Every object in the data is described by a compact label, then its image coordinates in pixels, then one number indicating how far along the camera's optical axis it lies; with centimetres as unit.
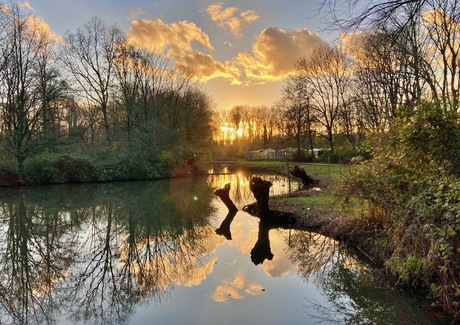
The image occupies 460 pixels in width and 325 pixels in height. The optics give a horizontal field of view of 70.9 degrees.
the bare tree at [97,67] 3266
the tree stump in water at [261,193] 1186
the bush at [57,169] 2453
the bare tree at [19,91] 2416
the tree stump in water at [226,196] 1377
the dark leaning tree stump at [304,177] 2077
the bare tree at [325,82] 3806
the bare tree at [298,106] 3998
